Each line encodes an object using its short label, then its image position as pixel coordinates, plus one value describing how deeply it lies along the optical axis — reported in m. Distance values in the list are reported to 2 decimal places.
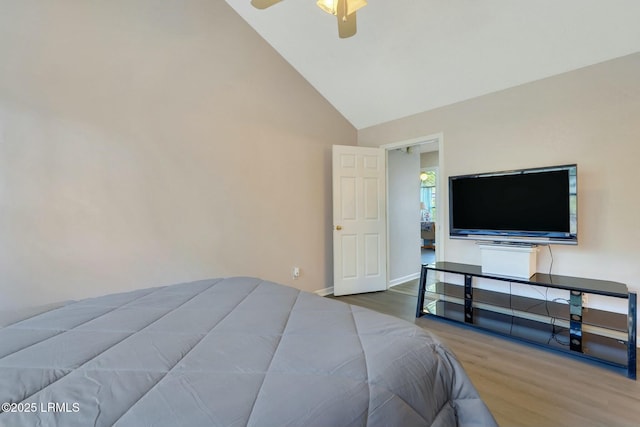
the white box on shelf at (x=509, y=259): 2.49
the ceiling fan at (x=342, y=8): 1.91
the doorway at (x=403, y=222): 4.37
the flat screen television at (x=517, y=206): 2.39
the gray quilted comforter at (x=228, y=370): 0.65
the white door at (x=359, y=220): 3.76
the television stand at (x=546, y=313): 2.07
